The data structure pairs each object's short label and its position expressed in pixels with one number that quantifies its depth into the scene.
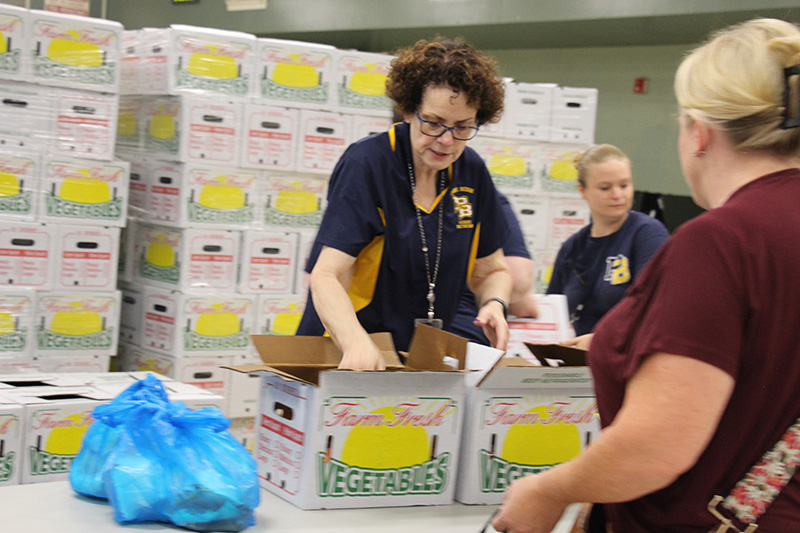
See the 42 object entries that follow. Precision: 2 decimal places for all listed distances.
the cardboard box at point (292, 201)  4.80
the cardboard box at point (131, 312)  4.96
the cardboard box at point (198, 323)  4.64
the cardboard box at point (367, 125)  4.92
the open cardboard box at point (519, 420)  1.81
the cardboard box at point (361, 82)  4.85
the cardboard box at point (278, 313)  4.81
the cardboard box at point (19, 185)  4.33
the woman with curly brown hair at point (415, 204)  2.09
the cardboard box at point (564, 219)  5.49
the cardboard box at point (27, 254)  4.32
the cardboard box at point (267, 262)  4.75
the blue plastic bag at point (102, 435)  1.61
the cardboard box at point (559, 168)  5.42
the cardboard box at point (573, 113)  5.39
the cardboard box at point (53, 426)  2.74
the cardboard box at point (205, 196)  4.62
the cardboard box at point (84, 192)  4.44
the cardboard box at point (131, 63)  4.89
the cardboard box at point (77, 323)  4.45
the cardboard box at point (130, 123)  4.97
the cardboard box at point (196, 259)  4.65
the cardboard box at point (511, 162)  5.32
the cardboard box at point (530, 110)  5.33
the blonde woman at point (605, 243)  3.31
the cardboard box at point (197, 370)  4.66
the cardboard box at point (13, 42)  4.32
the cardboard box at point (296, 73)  4.70
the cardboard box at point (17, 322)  4.32
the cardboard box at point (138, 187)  4.94
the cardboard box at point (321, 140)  4.80
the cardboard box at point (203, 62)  4.57
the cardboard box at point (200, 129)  4.58
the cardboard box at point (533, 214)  5.43
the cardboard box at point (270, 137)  4.69
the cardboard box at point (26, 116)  4.36
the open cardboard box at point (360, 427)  1.67
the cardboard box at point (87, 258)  4.48
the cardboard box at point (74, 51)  4.39
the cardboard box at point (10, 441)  2.68
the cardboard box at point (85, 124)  4.48
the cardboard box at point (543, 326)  2.78
